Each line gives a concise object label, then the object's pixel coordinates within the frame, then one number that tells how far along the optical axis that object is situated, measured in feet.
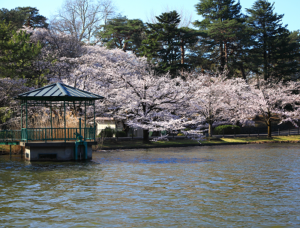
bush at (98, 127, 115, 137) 127.32
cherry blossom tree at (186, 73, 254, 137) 142.20
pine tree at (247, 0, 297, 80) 194.39
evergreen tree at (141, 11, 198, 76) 165.78
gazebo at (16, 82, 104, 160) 77.12
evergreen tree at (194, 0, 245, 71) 175.63
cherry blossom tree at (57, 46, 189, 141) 114.52
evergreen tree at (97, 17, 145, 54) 184.24
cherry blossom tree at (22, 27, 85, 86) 120.67
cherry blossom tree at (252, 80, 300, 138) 154.51
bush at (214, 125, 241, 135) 158.30
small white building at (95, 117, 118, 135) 140.56
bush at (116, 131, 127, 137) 135.10
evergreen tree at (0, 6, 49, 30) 160.50
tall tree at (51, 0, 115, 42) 183.32
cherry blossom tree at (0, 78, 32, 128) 104.63
